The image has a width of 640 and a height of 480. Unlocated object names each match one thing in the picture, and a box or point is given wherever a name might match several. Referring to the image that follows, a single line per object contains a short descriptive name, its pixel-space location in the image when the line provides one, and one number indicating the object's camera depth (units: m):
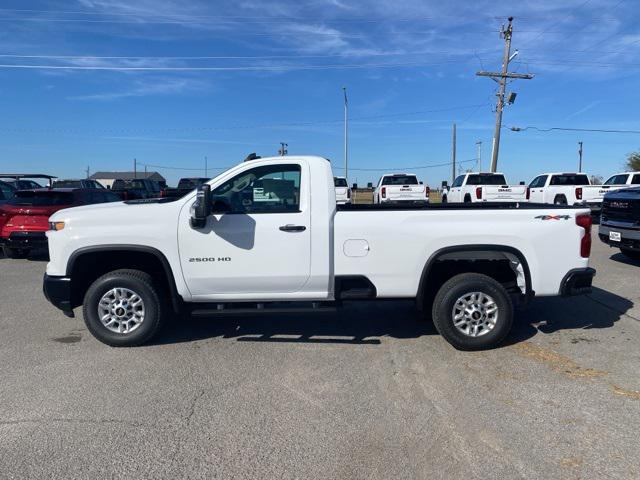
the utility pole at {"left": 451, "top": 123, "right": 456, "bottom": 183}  49.06
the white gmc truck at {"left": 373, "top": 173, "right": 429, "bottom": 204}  21.61
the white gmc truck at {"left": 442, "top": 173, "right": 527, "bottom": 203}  20.39
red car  11.04
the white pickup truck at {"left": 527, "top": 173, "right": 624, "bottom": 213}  18.47
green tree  48.59
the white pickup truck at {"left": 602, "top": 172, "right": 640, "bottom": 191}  18.22
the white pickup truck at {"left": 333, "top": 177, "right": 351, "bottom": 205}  23.00
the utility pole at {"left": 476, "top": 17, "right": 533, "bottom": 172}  30.20
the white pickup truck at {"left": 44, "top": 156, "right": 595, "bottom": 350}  5.29
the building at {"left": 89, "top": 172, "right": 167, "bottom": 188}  109.24
